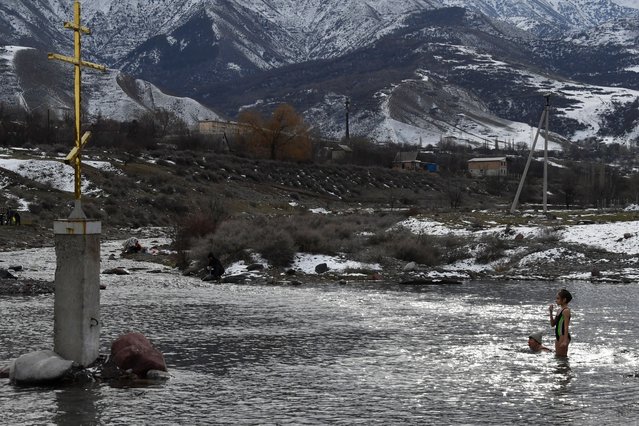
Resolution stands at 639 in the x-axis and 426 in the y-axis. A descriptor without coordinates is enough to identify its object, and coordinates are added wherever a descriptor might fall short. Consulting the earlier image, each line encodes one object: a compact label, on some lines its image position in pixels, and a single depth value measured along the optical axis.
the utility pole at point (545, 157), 71.94
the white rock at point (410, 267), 44.38
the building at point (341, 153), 179.75
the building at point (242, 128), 158.40
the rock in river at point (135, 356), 18.61
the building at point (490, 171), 184.76
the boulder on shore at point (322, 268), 44.38
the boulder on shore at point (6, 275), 37.76
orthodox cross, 18.24
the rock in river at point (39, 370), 17.69
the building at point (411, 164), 183.50
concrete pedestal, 17.69
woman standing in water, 21.23
